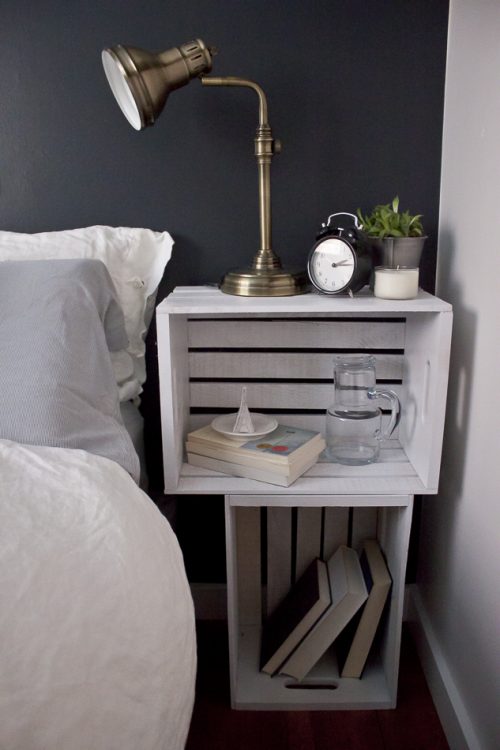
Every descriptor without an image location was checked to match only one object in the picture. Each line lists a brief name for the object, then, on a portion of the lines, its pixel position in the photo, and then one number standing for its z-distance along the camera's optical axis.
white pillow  1.45
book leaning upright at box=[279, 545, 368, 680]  1.45
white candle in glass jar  1.30
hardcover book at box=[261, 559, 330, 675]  1.49
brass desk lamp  1.20
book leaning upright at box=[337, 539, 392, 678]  1.45
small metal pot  1.32
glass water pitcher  1.46
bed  0.65
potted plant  1.32
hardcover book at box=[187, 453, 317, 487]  1.32
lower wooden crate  1.38
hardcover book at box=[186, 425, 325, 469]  1.33
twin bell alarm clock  1.31
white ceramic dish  1.41
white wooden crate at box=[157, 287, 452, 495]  1.28
